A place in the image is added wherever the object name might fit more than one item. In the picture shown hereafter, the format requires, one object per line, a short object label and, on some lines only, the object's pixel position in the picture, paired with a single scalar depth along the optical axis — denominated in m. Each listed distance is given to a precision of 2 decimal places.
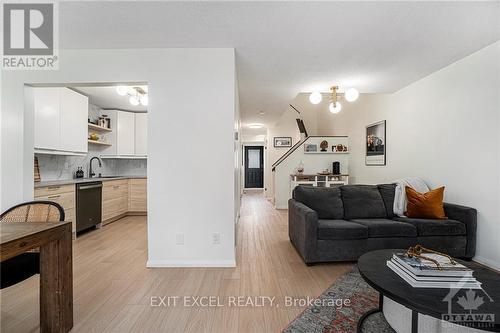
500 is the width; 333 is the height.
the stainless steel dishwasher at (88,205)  3.79
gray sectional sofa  2.71
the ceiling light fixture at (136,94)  3.96
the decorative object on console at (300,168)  6.38
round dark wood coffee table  1.14
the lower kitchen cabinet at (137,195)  5.39
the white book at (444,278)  1.38
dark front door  11.70
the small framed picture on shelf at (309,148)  6.44
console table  6.17
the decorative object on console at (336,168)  6.23
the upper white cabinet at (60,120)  3.47
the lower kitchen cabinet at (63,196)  3.16
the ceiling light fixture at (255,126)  8.51
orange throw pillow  3.01
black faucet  5.09
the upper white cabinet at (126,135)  5.37
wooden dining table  1.51
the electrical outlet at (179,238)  2.73
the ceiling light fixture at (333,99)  3.99
